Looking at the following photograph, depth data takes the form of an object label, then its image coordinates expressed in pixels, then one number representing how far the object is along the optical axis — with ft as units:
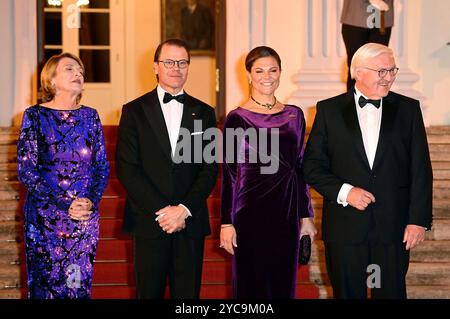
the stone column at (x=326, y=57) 30.48
